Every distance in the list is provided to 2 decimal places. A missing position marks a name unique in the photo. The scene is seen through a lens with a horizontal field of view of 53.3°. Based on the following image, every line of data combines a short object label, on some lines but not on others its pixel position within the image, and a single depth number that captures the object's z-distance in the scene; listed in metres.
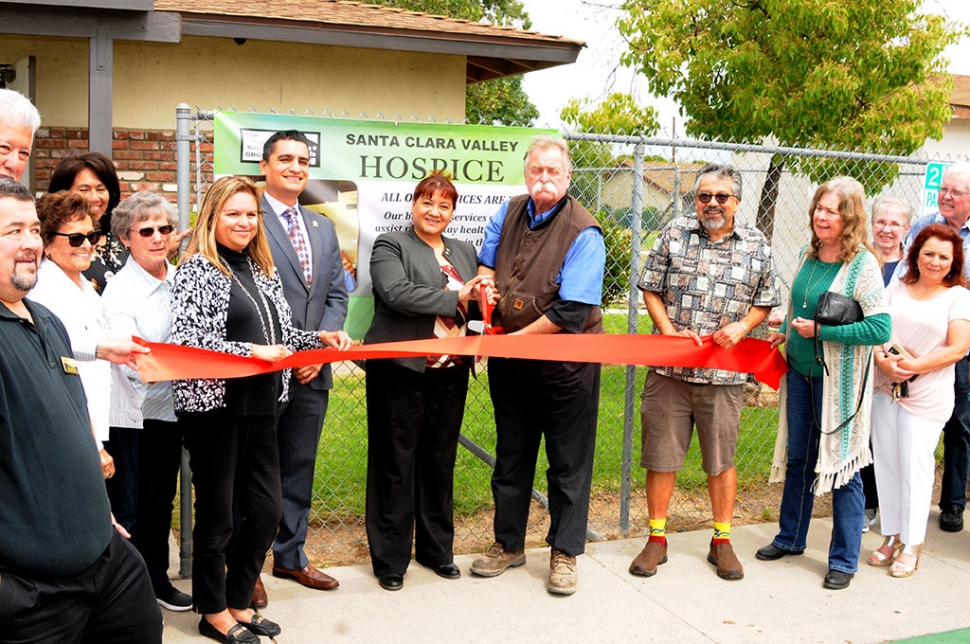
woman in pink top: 5.43
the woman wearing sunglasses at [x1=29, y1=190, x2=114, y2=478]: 3.65
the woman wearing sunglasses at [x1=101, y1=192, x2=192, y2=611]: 4.18
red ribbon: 3.94
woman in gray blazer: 4.77
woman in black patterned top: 3.98
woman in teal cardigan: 5.18
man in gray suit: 4.62
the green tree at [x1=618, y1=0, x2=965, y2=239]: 9.37
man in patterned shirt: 5.16
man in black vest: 4.84
